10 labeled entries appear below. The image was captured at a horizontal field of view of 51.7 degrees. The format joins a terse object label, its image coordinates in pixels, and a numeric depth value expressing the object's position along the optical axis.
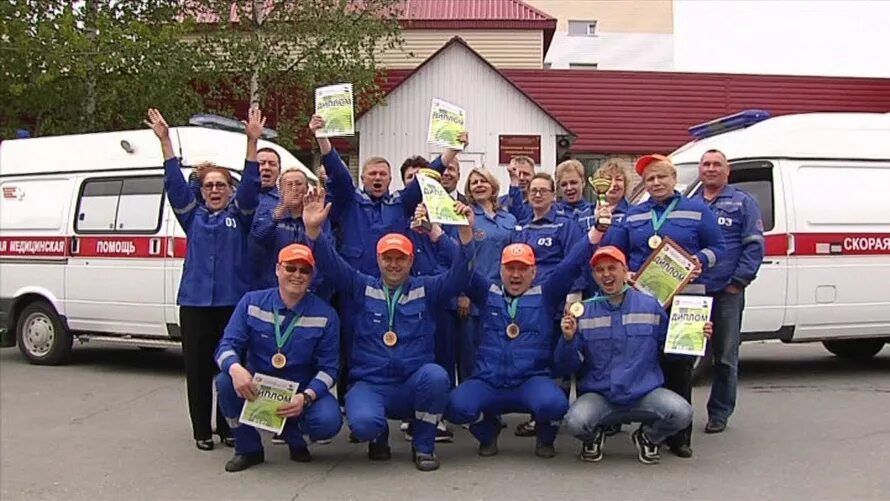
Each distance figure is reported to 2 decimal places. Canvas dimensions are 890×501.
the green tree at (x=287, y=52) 17.84
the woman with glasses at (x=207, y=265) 6.27
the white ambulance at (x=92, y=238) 9.38
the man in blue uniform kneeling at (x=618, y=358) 5.76
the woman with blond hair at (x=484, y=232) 6.64
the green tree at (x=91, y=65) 15.18
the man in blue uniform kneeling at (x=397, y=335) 5.76
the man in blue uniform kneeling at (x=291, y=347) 5.65
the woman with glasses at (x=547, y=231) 6.59
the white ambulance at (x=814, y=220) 9.00
